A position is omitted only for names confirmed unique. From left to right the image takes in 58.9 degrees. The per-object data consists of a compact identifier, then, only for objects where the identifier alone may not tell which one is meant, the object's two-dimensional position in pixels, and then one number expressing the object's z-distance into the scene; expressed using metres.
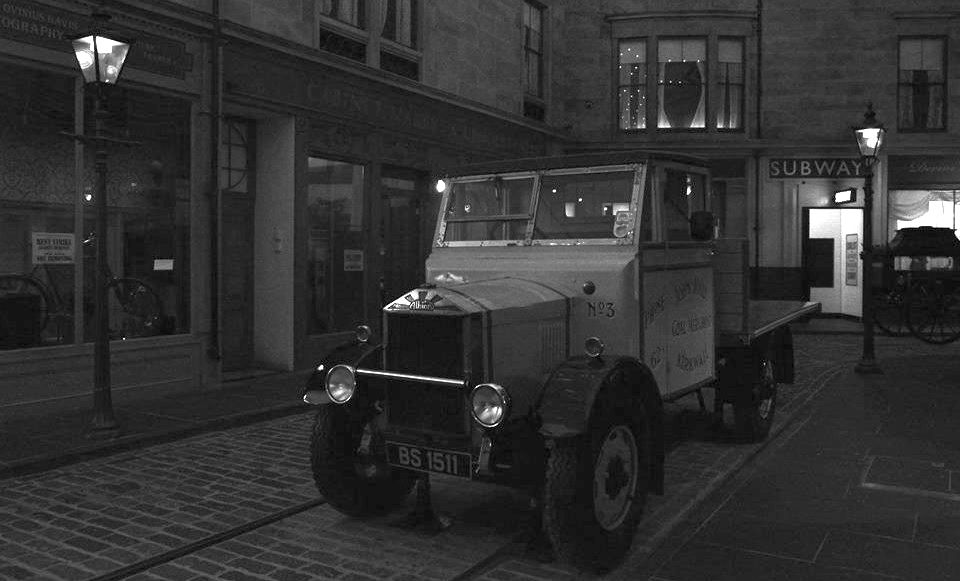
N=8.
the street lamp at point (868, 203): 12.08
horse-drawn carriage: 16.06
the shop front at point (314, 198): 11.67
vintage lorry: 4.60
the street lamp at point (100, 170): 7.48
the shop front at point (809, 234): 20.14
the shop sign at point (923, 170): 19.92
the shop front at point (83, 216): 8.73
